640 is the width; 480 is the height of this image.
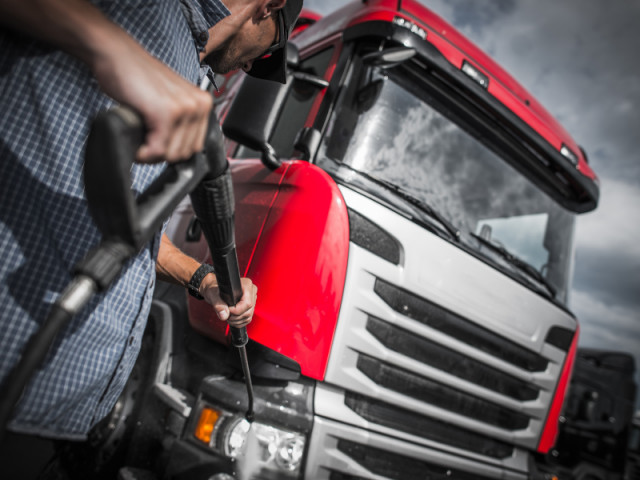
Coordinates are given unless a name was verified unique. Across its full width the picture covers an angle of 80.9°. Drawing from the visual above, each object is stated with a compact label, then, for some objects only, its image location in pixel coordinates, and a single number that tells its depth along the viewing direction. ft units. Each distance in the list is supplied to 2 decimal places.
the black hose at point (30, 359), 1.62
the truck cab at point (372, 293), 5.20
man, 1.74
